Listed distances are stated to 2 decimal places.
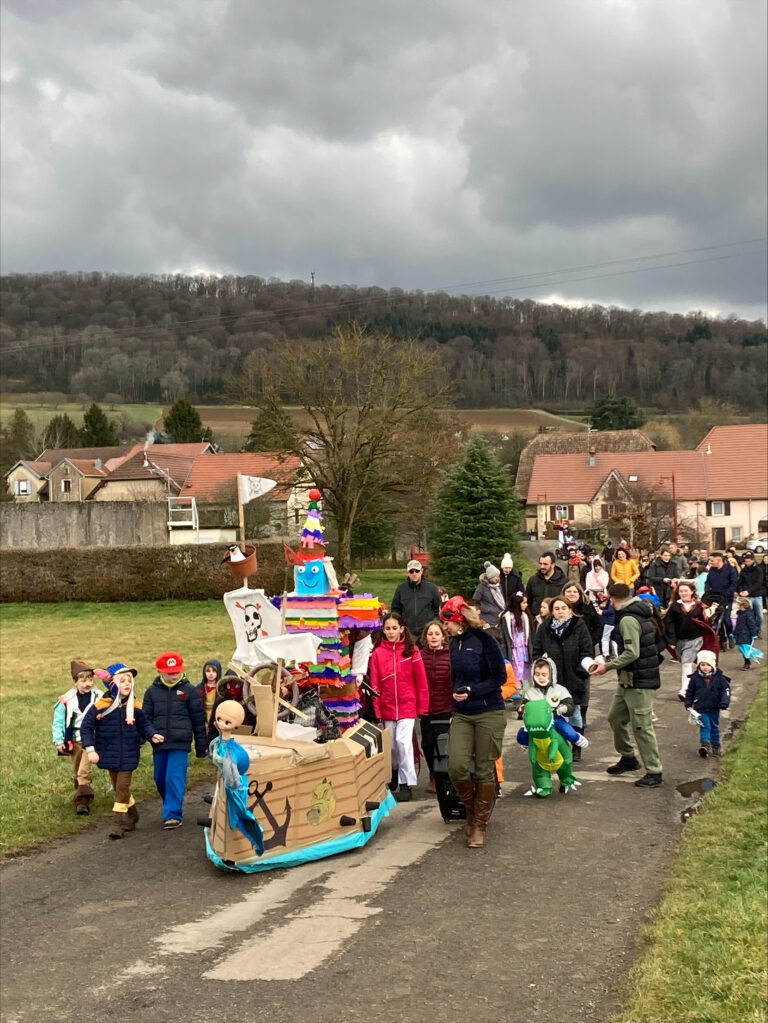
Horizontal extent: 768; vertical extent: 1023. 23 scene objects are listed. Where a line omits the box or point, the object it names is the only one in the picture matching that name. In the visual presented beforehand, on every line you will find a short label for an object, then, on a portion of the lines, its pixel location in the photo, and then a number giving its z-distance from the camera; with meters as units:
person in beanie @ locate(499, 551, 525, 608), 16.92
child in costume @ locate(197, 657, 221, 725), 11.07
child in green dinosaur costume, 9.97
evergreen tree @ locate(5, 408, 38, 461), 96.31
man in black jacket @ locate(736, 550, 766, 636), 22.11
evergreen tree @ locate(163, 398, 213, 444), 99.31
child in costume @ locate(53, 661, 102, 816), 10.49
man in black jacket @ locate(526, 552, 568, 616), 15.37
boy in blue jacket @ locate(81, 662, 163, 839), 9.93
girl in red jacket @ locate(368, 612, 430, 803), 10.42
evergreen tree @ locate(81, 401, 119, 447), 100.81
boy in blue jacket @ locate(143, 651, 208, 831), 9.84
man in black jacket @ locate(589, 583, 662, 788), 10.70
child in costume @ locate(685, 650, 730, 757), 12.11
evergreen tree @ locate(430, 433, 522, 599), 38.75
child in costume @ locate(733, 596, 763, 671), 19.00
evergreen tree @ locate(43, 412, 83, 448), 102.88
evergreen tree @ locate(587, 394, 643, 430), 108.38
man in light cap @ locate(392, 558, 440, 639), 14.09
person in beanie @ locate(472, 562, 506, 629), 16.17
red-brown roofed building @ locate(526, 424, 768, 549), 75.44
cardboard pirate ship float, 8.24
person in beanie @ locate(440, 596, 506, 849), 8.91
